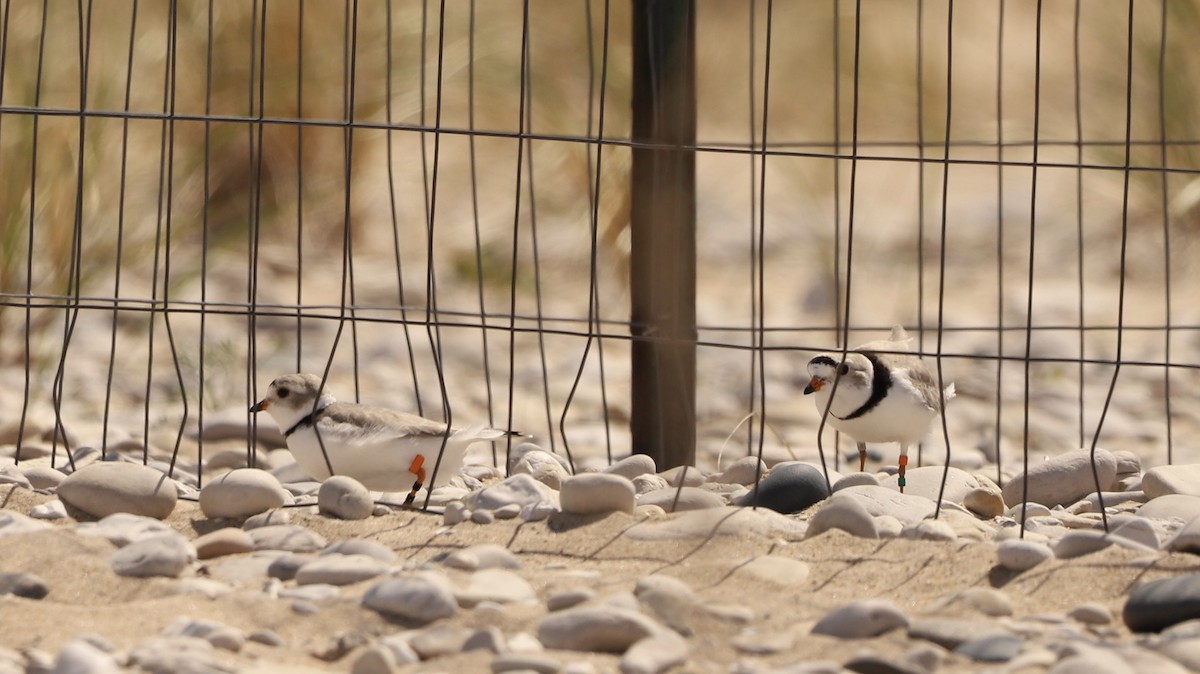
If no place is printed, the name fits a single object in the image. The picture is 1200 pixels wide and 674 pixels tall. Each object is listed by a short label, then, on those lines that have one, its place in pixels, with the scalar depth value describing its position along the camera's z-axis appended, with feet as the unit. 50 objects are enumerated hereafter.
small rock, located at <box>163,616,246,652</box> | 17.93
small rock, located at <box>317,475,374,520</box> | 24.36
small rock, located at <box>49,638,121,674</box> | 16.33
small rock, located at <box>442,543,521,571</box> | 21.44
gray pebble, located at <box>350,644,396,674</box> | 17.03
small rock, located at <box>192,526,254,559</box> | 22.43
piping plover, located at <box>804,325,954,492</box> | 30.35
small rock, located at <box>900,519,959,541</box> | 23.04
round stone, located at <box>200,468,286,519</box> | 24.54
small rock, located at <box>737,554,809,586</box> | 21.11
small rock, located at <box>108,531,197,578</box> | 21.04
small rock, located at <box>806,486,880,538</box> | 23.12
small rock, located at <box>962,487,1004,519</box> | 27.02
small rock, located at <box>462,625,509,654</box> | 17.84
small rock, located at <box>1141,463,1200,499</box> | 28.07
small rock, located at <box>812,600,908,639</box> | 18.40
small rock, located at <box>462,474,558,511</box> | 24.99
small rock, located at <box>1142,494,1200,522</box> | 26.04
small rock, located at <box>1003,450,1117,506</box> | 29.35
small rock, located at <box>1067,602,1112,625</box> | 19.24
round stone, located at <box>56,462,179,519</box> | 24.35
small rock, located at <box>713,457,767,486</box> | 29.91
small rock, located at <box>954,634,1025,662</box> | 17.61
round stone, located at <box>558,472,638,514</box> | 23.82
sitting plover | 26.20
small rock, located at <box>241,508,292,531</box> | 23.99
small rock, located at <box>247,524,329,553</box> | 22.68
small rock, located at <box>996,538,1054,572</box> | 21.24
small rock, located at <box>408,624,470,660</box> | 17.90
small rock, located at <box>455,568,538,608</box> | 19.69
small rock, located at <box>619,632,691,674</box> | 17.16
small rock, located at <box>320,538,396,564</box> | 21.89
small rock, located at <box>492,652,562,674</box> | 17.07
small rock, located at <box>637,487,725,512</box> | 24.66
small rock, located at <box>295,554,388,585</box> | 20.70
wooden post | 28.99
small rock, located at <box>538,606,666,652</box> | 18.02
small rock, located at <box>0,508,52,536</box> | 22.49
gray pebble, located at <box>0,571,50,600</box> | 20.16
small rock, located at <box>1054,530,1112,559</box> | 21.83
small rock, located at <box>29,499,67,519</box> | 24.25
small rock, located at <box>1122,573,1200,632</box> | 18.75
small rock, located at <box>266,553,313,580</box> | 21.33
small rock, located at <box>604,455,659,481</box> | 28.78
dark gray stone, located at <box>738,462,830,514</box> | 26.22
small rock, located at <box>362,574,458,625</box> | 19.04
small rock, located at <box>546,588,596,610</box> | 19.45
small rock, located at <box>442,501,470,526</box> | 24.27
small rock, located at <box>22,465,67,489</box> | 26.94
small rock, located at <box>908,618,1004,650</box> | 18.15
